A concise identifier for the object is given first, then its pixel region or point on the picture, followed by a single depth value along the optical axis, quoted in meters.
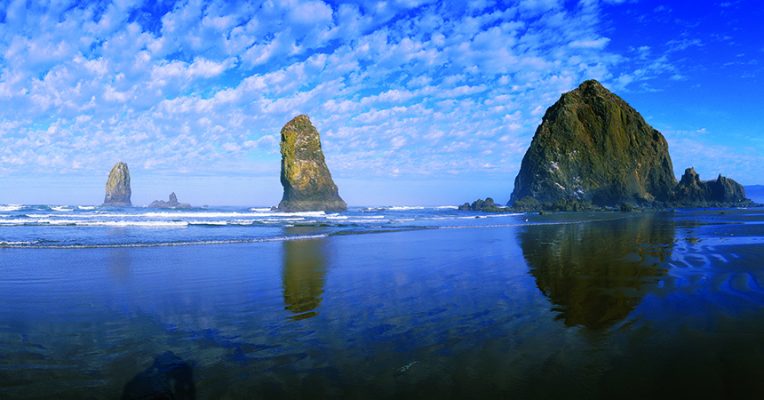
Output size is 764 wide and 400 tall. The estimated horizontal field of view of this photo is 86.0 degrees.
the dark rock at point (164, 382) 3.68
